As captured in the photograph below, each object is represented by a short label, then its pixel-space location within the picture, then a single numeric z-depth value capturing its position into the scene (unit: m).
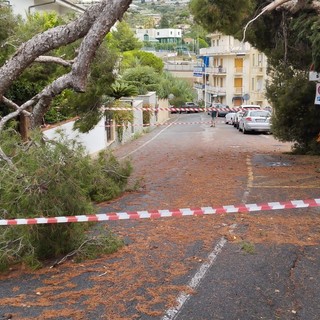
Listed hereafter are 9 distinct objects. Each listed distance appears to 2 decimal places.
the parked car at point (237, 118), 32.62
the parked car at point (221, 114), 52.86
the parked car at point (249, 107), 35.44
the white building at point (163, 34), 181.00
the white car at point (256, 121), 28.58
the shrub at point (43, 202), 6.51
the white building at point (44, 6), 25.22
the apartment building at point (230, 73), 62.47
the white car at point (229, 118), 38.17
